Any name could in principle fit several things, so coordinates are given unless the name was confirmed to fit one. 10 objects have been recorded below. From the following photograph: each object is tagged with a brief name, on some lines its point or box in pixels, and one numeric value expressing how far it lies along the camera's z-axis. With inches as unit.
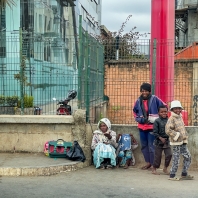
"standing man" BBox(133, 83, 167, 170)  289.6
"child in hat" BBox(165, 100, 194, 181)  260.5
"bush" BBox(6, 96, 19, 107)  380.6
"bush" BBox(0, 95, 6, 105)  365.1
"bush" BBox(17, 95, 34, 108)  363.3
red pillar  332.8
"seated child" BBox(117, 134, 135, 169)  301.4
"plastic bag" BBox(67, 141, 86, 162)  295.3
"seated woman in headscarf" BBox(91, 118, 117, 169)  293.6
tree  340.7
